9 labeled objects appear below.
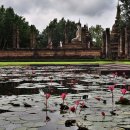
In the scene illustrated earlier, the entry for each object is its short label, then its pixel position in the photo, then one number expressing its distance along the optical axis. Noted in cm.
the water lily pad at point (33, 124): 496
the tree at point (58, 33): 10944
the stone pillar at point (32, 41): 5773
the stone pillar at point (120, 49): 5564
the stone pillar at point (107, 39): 5238
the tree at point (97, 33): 11281
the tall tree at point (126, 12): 6256
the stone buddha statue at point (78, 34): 6875
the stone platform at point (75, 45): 6456
